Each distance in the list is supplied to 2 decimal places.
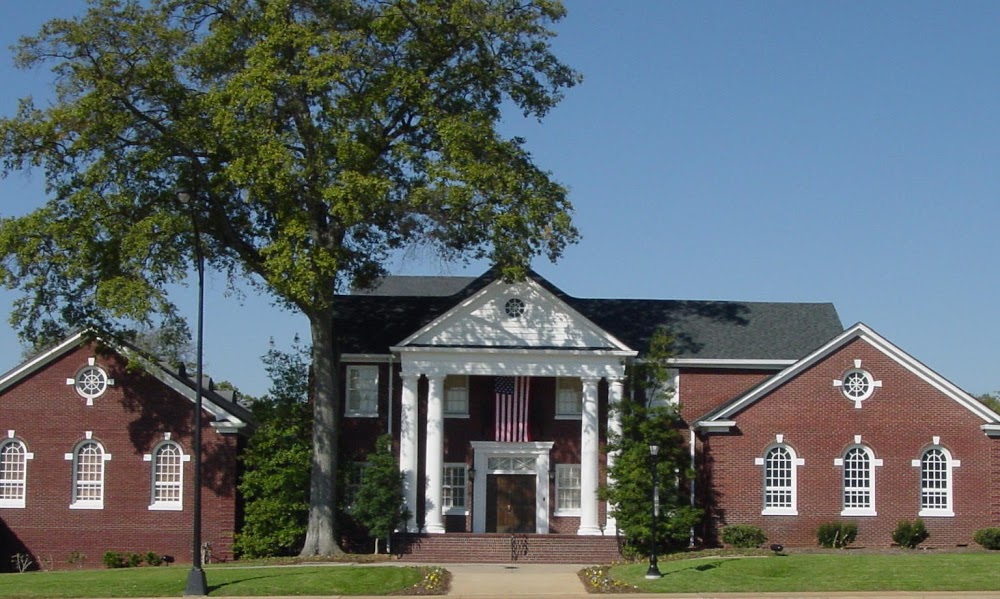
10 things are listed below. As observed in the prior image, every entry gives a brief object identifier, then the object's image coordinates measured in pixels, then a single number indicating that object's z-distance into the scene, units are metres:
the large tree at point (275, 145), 35.28
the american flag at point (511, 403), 41.69
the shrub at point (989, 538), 40.16
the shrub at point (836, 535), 40.41
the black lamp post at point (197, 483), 28.75
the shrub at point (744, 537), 40.16
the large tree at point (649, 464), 39.44
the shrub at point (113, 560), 39.50
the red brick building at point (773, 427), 40.91
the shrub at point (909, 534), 40.38
